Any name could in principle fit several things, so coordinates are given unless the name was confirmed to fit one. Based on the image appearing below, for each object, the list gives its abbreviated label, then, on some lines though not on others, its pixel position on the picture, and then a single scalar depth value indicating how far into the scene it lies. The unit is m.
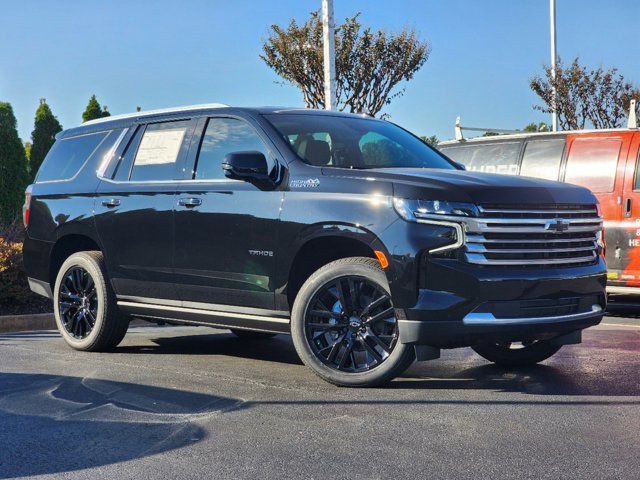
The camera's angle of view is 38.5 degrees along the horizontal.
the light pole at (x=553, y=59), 31.92
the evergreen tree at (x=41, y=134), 25.27
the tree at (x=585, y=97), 30.64
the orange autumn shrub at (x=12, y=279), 10.77
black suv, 5.59
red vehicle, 10.79
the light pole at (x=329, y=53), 16.69
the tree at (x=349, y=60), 30.31
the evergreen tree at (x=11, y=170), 21.12
